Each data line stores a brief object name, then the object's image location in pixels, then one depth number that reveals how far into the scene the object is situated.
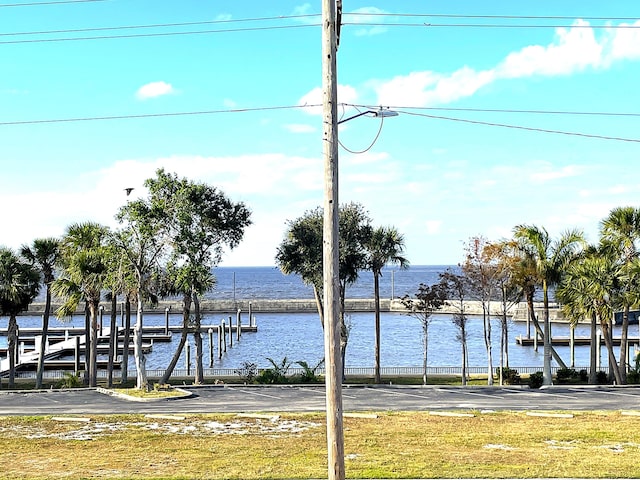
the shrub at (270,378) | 42.05
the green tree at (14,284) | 45.09
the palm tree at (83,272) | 41.47
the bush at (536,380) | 41.16
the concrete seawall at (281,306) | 142.25
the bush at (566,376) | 43.53
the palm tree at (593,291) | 40.44
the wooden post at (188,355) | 61.64
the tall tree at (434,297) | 49.69
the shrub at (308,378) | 41.97
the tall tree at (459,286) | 48.97
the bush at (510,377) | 44.53
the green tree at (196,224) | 37.81
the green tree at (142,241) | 36.78
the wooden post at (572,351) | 68.41
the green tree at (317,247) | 47.19
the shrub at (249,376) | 44.28
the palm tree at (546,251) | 41.91
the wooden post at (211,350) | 77.80
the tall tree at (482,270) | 46.25
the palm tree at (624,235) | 42.12
